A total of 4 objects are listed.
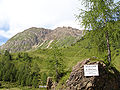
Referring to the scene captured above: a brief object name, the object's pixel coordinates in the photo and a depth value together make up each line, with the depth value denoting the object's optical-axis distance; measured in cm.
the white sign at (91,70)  1478
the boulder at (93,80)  1475
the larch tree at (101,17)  1808
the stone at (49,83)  3141
